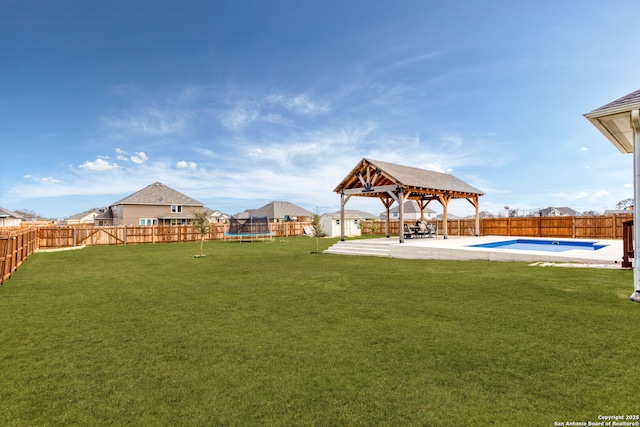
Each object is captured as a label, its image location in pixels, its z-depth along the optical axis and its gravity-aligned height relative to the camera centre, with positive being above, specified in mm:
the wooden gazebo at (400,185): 15915 +1894
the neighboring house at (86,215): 74312 +2119
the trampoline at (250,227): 24797 -443
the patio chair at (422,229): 18420 -586
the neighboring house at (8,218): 29798 +714
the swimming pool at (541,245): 15500 -1458
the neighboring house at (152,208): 37094 +1854
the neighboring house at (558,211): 67625 +1361
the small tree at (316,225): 17253 -253
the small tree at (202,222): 16548 +17
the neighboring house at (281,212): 52812 +1563
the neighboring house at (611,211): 46131 +832
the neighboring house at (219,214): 72712 +1844
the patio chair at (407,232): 18359 -773
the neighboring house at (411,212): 69875 +1610
